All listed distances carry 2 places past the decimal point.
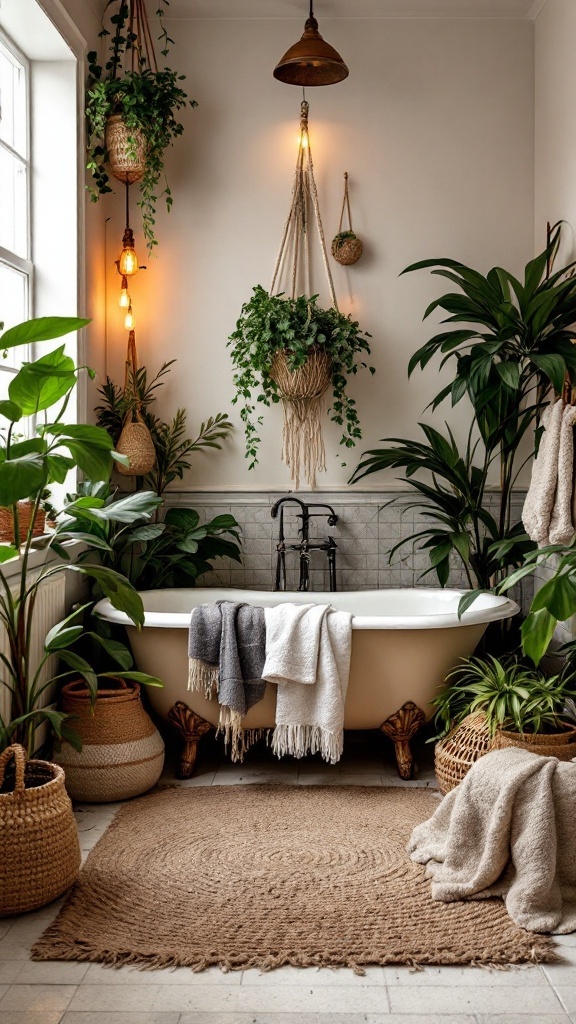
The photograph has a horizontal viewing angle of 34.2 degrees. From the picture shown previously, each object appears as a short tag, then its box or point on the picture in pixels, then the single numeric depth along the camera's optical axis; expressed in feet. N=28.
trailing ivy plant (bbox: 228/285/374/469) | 13.15
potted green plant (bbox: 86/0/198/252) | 12.69
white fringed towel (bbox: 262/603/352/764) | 11.09
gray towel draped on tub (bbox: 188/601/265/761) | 11.21
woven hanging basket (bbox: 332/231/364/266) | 14.01
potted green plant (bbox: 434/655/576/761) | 10.13
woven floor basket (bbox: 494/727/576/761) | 10.01
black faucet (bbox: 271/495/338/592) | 13.78
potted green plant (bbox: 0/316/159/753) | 7.40
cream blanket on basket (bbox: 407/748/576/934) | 8.04
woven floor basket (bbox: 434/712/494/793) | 10.30
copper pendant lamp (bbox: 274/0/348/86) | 11.64
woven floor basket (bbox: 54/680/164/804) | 10.75
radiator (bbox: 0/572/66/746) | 10.92
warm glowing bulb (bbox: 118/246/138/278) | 13.78
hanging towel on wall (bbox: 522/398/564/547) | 10.94
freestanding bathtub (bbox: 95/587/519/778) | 11.35
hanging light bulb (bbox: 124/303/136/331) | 14.19
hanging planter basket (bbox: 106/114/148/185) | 12.87
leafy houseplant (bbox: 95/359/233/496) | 14.01
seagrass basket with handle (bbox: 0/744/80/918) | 7.91
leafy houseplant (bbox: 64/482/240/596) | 12.56
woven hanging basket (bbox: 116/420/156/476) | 13.51
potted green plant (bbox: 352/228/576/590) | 11.69
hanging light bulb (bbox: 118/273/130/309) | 14.02
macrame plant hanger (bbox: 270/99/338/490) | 14.19
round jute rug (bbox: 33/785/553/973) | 7.47
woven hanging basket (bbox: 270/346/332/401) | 13.46
